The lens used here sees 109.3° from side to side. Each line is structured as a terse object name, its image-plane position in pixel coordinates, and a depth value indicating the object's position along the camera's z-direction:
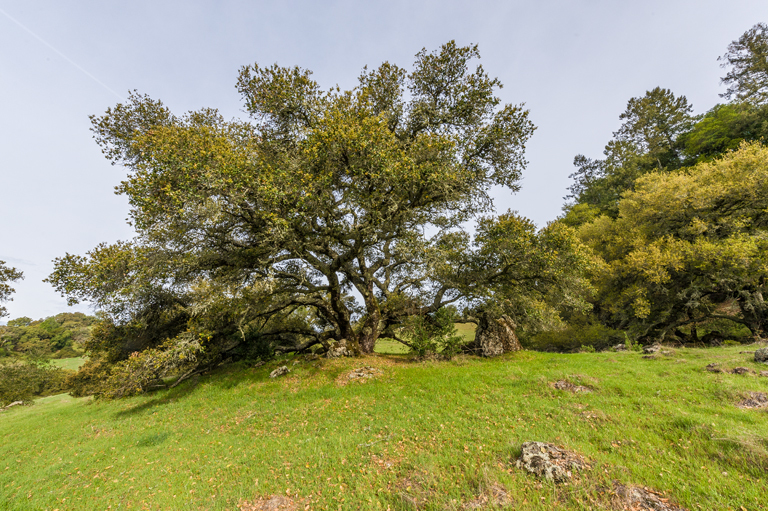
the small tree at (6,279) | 19.17
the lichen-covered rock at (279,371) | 14.39
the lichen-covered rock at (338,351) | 15.82
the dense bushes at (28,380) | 24.44
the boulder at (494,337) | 16.42
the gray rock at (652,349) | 14.63
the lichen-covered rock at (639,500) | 4.32
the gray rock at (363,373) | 12.96
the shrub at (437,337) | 15.55
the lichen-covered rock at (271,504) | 5.62
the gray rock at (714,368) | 9.88
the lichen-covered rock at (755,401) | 7.21
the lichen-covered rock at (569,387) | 9.67
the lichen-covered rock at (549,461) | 5.25
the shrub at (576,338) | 23.08
